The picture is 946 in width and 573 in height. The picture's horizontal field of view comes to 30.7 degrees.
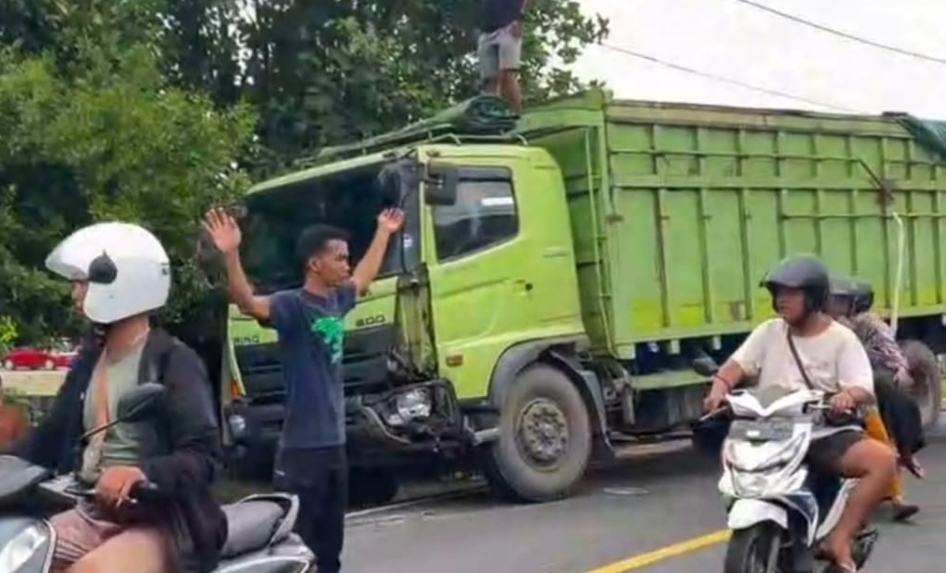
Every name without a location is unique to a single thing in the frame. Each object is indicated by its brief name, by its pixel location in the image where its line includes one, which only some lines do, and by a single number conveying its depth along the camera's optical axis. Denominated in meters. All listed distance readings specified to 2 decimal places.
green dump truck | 11.71
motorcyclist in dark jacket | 4.68
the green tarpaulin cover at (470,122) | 13.07
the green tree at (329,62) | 17.42
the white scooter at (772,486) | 6.92
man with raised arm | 6.71
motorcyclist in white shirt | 7.26
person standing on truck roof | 14.91
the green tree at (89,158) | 12.60
